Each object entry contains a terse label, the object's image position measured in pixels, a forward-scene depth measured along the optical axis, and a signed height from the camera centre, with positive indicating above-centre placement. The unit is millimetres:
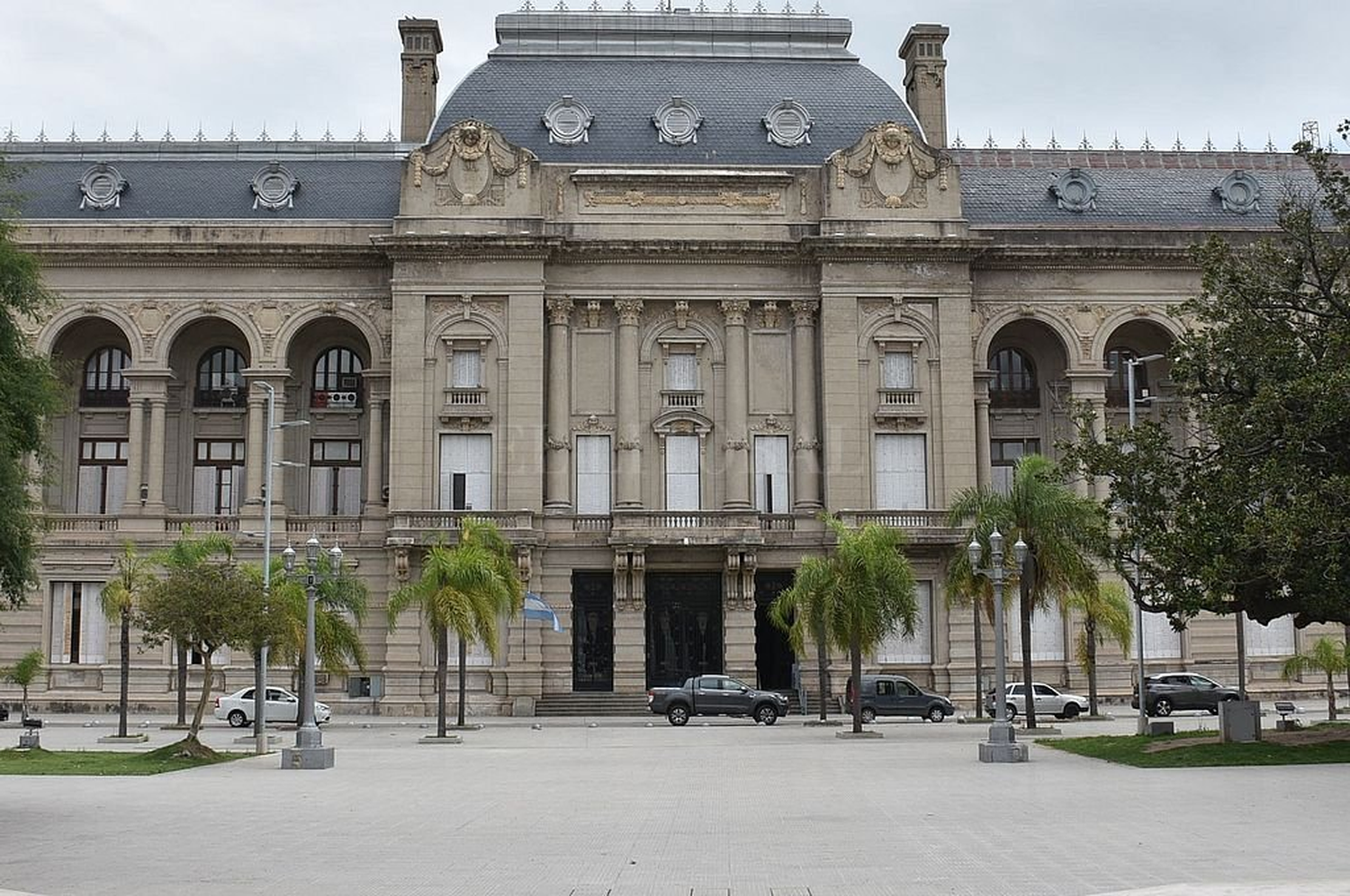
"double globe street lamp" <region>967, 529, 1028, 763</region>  33562 -2583
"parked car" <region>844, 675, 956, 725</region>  53031 -3515
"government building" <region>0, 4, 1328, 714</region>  58562 +9477
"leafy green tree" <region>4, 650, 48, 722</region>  52438 -2357
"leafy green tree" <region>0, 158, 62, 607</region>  23797 +3043
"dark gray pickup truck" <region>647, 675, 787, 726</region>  52062 -3492
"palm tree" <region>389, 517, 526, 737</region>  44656 +73
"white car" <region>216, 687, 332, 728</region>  52688 -3639
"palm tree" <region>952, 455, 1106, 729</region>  45344 +1997
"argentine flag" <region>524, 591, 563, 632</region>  55375 -431
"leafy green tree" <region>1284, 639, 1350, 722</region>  46375 -2037
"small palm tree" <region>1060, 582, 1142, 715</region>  47031 -659
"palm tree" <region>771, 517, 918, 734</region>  44281 +74
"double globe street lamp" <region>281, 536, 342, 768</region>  33719 -2751
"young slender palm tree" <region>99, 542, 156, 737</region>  45781 +223
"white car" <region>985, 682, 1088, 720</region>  53125 -3667
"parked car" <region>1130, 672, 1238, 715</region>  53500 -3352
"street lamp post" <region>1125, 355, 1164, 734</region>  39072 -1316
